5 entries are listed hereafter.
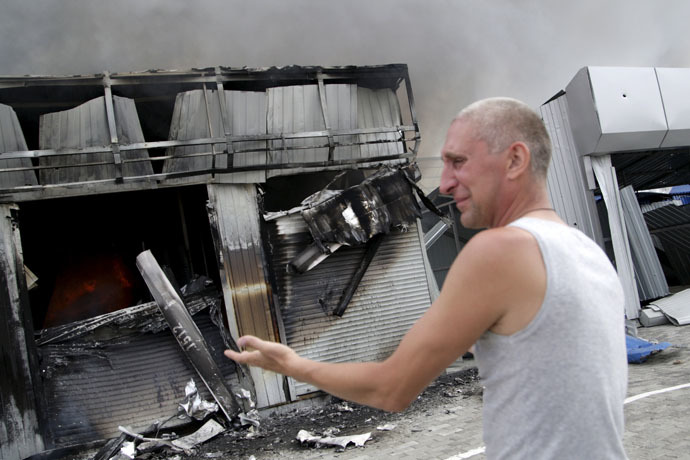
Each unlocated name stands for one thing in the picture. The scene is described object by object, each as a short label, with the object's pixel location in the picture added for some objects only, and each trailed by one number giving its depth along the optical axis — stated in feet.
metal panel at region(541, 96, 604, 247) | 38.04
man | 3.70
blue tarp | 27.35
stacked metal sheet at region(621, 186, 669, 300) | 39.70
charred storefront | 24.47
